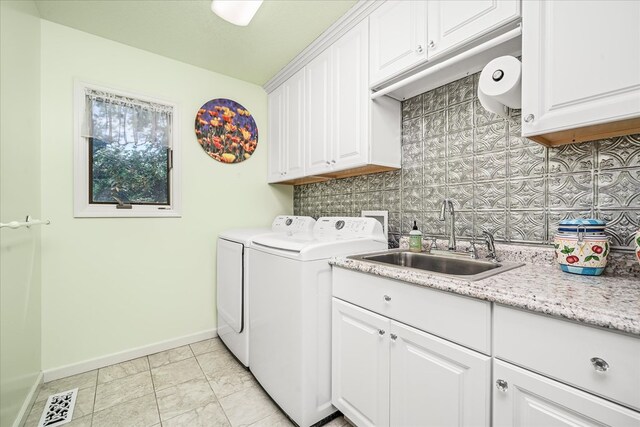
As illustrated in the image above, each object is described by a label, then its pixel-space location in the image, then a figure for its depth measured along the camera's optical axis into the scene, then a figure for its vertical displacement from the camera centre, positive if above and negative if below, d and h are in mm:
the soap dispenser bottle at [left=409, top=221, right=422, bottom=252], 1687 -175
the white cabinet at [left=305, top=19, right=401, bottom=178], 1749 +666
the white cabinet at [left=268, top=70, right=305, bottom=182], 2332 +743
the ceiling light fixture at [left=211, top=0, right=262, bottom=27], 1515 +1137
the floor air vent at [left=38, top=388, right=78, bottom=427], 1491 -1147
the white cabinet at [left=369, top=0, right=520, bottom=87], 1177 +896
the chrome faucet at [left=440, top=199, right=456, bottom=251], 1545 -88
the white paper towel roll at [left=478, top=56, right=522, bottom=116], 1126 +550
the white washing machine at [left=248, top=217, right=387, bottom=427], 1396 -591
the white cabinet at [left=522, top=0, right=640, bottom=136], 861 +513
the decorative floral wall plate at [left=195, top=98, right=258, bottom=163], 2482 +761
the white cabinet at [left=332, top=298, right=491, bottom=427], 930 -650
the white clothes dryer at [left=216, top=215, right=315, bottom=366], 1924 -527
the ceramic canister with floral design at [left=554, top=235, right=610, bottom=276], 1025 -153
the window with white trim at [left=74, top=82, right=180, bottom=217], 1993 +439
